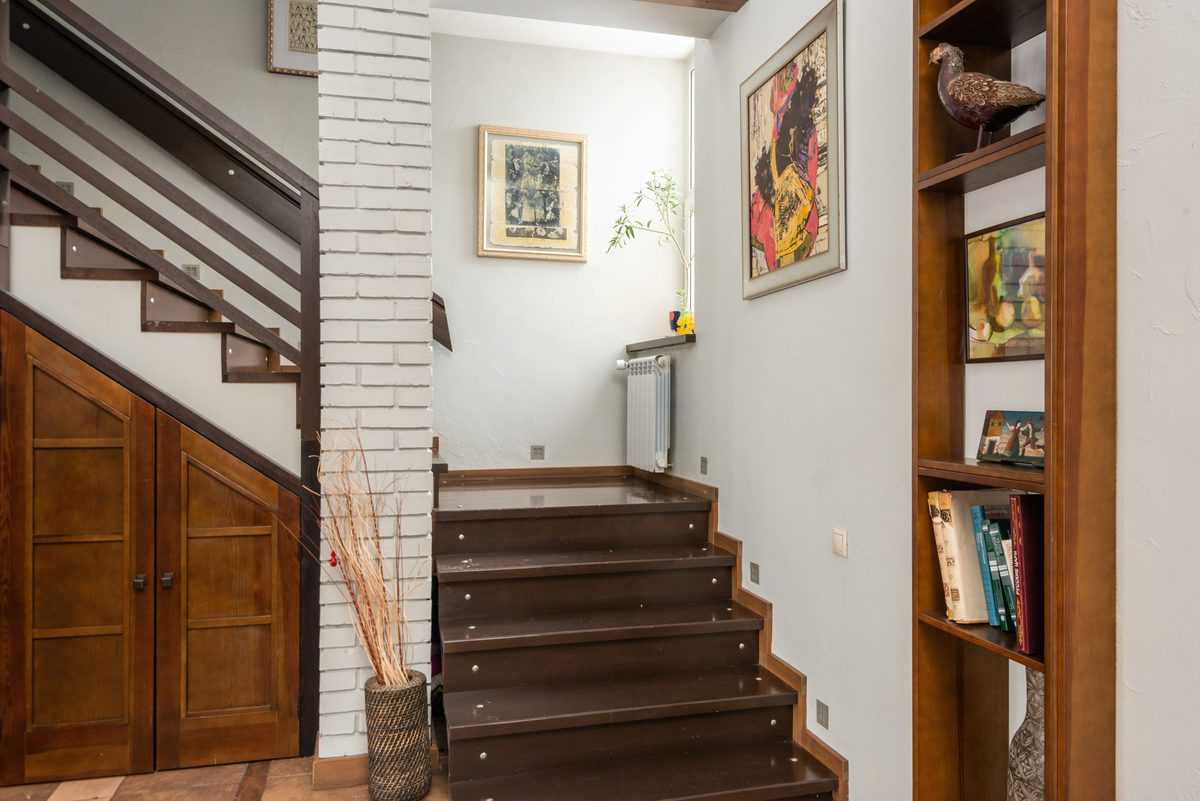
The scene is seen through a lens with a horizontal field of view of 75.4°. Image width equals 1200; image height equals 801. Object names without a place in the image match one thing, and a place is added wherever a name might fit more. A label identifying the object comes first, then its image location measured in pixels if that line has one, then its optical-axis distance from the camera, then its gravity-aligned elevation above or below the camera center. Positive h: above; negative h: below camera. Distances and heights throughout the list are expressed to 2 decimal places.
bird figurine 1.52 +0.59
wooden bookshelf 1.31 -0.01
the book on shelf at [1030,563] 1.41 -0.30
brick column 2.65 +0.44
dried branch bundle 2.60 -0.57
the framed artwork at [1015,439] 1.48 -0.08
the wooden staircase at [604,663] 2.48 -0.99
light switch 2.44 -0.47
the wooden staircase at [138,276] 2.72 +0.40
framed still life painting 1.65 +0.23
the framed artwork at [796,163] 2.53 +0.84
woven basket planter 2.51 -1.15
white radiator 4.11 -0.10
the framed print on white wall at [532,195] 4.78 +1.24
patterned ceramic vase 1.51 -0.71
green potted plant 4.94 +1.14
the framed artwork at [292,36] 4.24 +1.95
